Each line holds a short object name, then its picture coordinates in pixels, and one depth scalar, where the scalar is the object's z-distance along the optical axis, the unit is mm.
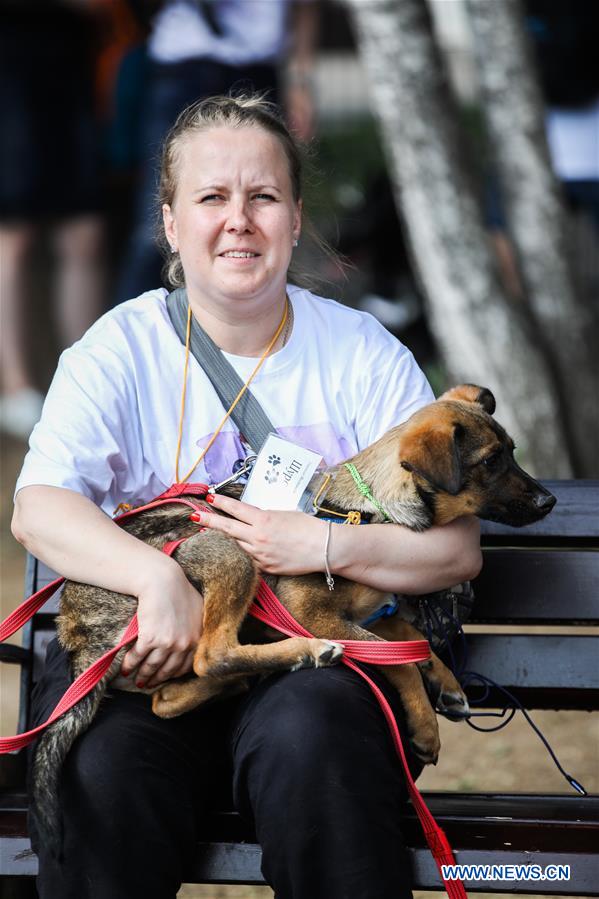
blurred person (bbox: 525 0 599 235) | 16422
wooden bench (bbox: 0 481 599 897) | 6156
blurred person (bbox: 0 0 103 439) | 17344
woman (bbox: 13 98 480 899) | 4816
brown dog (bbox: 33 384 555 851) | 5395
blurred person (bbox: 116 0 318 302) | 14711
